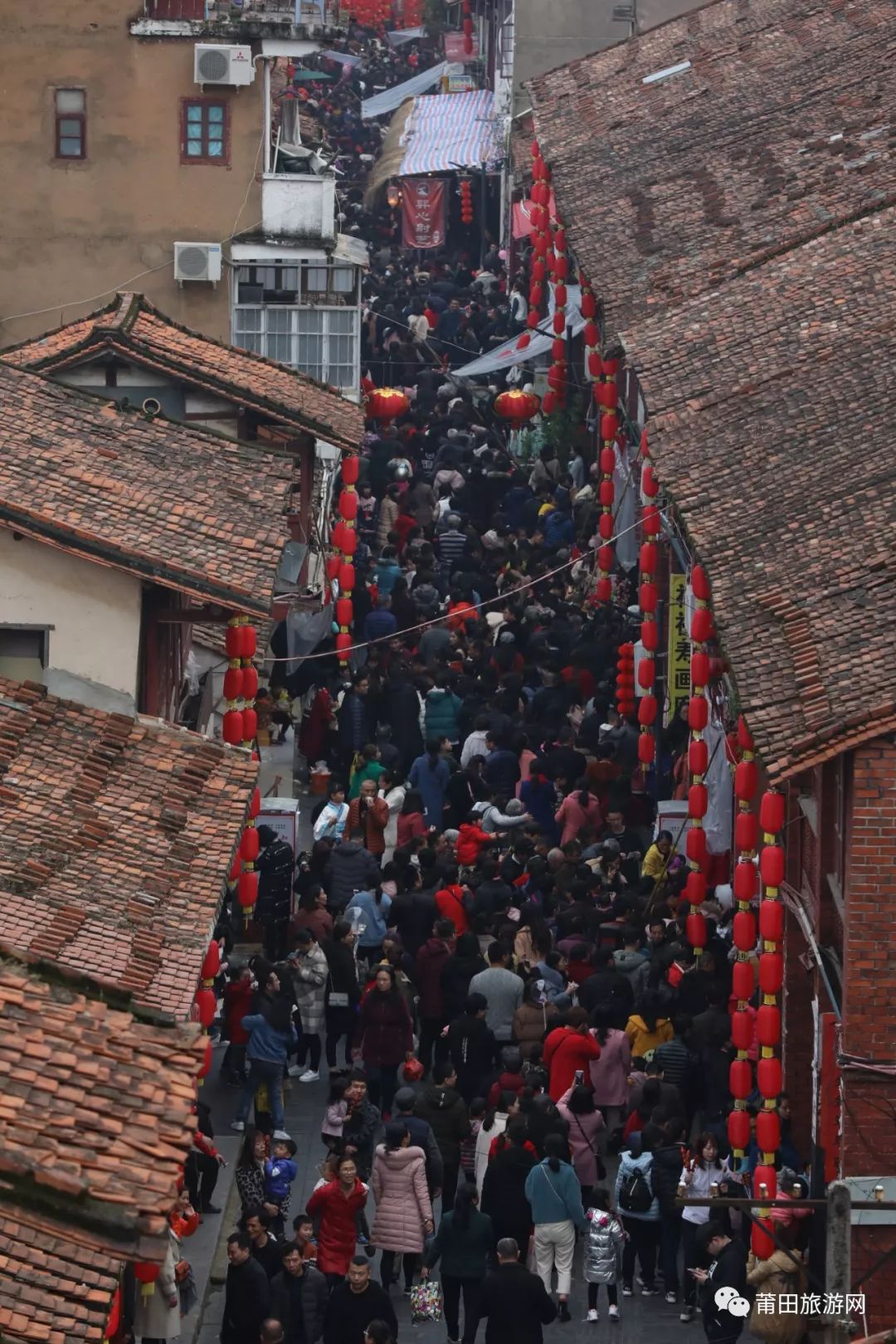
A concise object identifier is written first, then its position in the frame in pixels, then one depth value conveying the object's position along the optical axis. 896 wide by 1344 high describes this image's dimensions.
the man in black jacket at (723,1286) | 18.20
